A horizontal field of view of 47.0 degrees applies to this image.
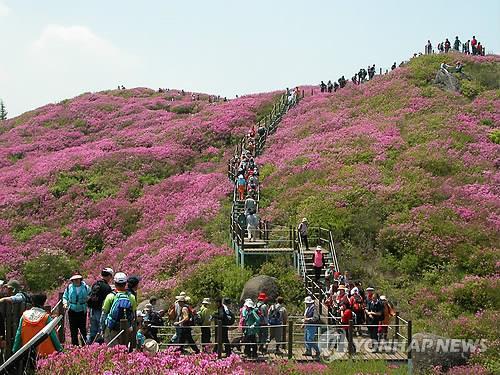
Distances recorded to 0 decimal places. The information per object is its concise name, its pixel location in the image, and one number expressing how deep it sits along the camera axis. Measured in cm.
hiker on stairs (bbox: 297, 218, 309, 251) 2223
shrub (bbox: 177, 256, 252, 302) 2086
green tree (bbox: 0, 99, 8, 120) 13760
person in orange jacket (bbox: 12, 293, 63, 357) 915
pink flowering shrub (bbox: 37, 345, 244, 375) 910
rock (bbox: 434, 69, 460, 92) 4188
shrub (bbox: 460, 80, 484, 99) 4079
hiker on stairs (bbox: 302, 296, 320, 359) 1514
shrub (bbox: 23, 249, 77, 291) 2812
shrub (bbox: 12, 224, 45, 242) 3322
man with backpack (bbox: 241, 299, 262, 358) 1481
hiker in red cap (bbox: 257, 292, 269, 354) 1516
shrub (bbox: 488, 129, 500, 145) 3256
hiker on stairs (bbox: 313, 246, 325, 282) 2011
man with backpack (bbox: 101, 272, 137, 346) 1083
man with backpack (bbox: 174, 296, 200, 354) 1454
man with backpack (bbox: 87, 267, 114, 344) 1236
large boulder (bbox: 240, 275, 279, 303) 1967
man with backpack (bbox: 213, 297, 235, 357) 1462
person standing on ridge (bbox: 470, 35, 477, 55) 5184
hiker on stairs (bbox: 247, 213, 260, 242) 2312
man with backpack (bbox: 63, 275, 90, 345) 1261
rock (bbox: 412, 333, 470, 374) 1453
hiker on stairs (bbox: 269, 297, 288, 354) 1541
